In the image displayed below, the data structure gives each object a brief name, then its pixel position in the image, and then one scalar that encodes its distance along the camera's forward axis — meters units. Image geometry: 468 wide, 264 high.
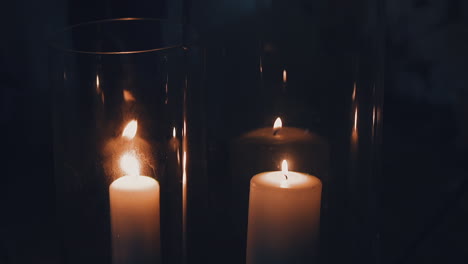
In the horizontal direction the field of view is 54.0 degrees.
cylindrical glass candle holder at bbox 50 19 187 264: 0.46
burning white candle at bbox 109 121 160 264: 0.48
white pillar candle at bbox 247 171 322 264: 0.43
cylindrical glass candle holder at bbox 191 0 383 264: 0.43
